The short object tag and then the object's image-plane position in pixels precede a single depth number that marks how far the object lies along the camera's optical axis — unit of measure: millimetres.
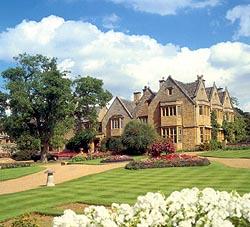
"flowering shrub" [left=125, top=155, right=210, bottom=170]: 23017
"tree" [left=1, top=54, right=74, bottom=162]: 36222
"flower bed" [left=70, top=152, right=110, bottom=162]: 34139
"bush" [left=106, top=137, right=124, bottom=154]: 38704
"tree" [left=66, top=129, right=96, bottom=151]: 44949
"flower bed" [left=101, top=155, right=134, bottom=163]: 29201
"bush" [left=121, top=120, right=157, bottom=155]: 35950
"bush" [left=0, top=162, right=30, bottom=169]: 31745
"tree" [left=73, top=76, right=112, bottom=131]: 44904
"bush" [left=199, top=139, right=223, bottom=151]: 36516
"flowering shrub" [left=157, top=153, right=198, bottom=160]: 24632
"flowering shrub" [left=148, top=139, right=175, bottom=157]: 27042
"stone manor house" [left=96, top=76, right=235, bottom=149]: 39432
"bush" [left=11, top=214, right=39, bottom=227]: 8136
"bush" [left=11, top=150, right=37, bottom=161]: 42191
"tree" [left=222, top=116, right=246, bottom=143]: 44144
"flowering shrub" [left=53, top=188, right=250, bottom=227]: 4358
